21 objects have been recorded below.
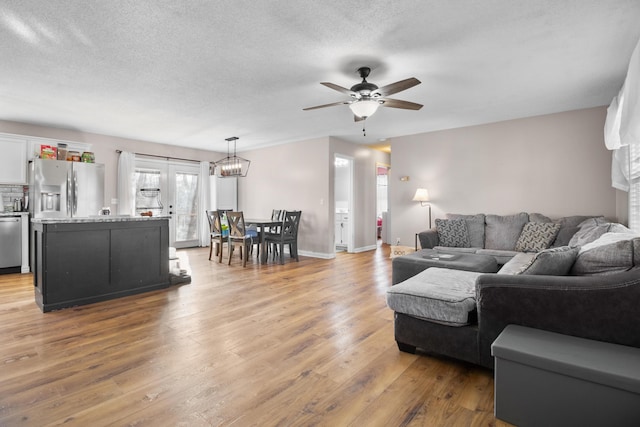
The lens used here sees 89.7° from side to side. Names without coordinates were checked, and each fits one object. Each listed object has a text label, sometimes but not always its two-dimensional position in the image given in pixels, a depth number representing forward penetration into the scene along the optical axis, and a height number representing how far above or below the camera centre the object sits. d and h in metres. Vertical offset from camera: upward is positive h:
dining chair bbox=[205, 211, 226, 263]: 5.94 -0.35
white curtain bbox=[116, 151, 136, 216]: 6.44 +0.64
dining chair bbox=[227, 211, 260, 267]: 5.50 -0.36
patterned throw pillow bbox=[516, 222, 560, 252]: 4.21 -0.32
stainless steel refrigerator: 5.13 +0.43
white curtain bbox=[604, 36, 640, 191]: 2.24 +0.77
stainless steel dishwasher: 4.90 -0.42
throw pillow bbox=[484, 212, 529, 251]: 4.61 -0.26
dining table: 5.77 -0.29
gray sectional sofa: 1.53 -0.52
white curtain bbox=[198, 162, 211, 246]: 7.87 +0.30
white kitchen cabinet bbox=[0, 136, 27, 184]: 5.00 +0.85
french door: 7.04 +0.44
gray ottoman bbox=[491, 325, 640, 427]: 1.30 -0.74
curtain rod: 6.74 +1.27
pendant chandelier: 6.60 +0.99
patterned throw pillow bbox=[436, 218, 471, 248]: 4.84 -0.32
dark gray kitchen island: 3.22 -0.49
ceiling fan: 2.97 +1.16
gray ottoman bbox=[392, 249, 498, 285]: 3.40 -0.56
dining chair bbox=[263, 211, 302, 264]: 5.86 -0.41
